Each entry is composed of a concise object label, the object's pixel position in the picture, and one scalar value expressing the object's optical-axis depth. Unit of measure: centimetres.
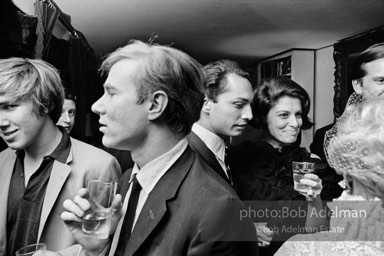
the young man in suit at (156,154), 81
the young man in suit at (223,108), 125
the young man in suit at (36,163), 112
